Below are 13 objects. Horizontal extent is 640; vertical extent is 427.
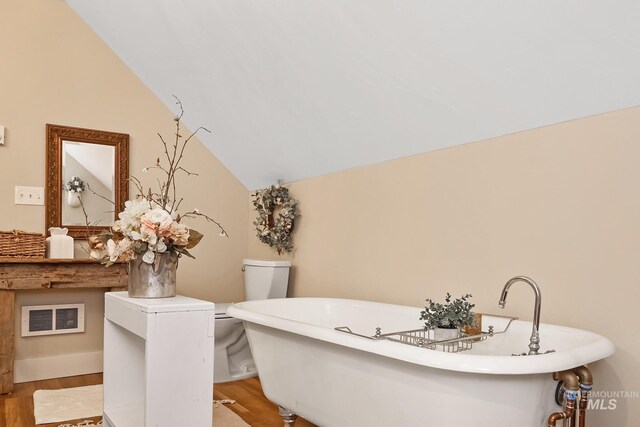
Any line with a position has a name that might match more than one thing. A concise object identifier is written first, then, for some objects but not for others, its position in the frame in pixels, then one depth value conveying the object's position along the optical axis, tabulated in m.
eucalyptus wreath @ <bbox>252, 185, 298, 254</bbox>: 3.84
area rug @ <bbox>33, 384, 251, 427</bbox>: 2.69
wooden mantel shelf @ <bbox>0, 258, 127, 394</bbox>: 3.10
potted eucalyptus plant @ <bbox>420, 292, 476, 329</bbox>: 2.05
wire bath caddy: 1.90
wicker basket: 3.13
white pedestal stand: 1.67
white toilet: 3.45
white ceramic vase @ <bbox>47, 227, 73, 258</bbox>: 3.39
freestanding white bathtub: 1.55
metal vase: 1.91
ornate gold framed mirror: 3.59
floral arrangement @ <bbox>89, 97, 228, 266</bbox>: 1.84
